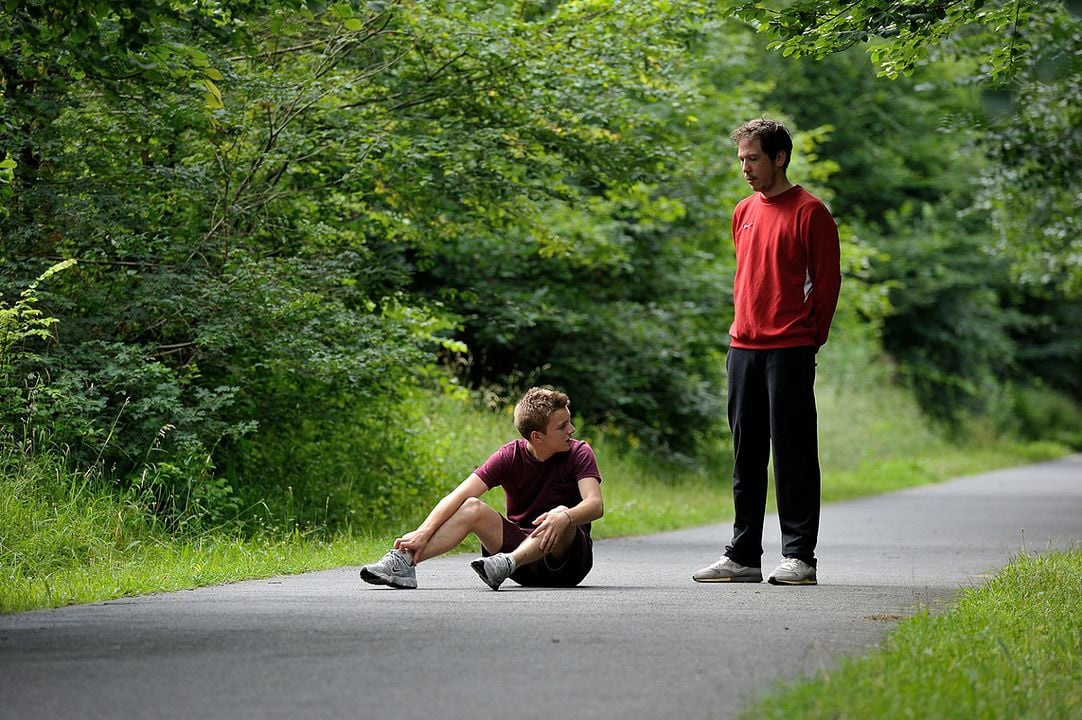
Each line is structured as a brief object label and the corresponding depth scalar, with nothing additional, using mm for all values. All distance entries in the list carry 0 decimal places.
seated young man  16812
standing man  17687
